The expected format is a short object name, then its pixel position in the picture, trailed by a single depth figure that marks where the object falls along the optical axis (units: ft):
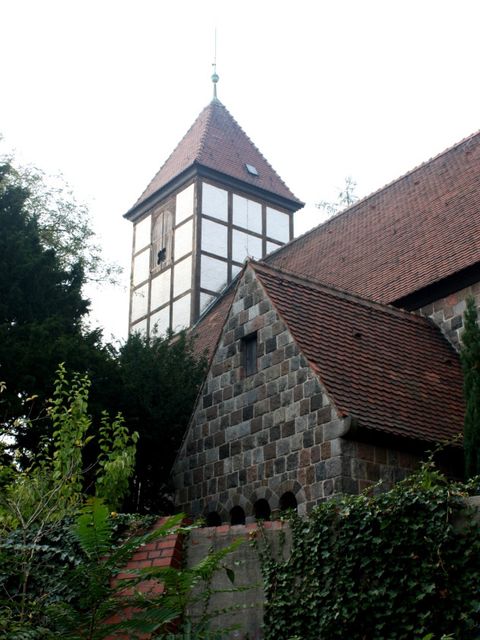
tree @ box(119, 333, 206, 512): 47.57
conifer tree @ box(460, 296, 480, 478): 34.91
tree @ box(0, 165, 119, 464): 44.50
